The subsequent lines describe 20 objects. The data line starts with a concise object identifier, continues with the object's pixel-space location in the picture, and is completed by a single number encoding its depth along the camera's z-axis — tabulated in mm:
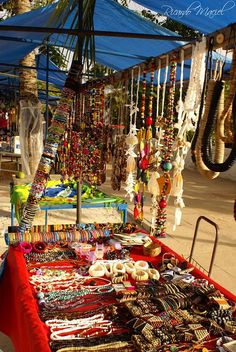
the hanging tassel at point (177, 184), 1960
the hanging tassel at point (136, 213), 2699
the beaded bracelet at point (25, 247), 2447
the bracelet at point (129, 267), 2182
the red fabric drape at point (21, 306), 1542
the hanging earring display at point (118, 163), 2840
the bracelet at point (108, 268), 2184
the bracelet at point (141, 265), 2199
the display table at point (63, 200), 4196
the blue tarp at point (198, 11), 2912
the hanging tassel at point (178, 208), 1978
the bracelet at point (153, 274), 2115
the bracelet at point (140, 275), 2088
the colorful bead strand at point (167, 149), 1971
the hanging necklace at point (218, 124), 1274
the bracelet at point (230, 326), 1559
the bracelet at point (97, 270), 2166
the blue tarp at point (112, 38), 3889
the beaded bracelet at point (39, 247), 2477
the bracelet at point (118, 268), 2166
